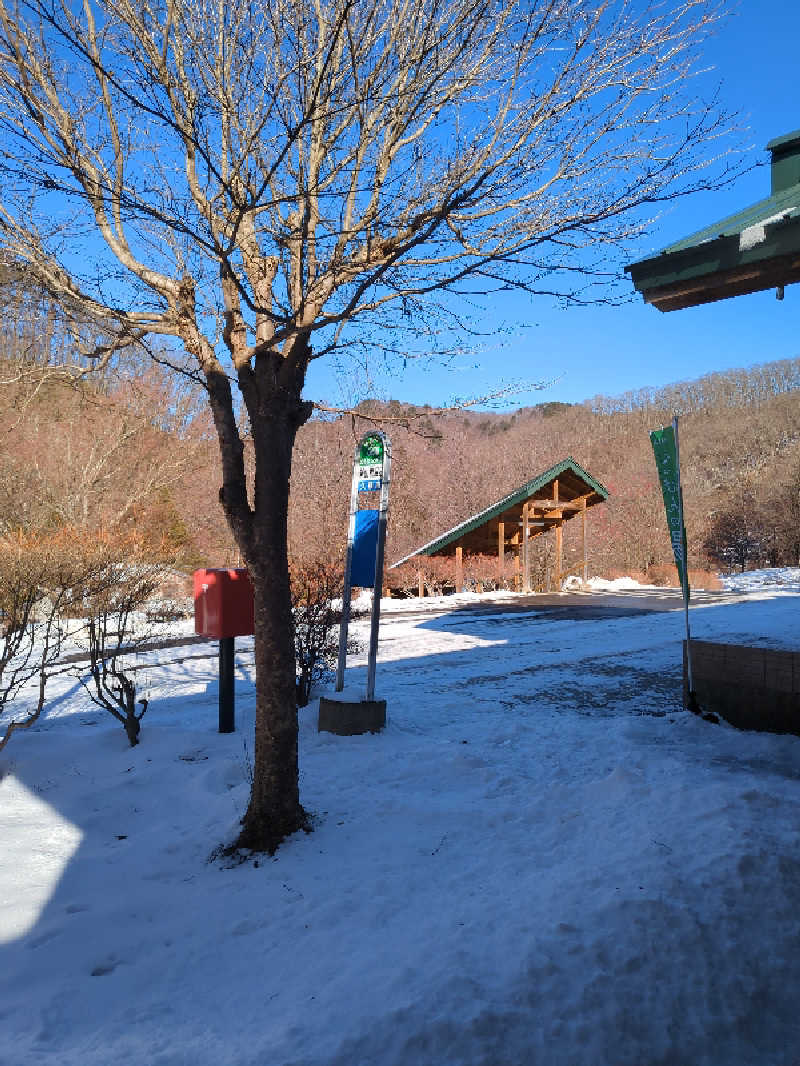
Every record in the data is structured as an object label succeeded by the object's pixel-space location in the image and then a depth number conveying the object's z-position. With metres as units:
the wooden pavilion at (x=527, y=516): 23.45
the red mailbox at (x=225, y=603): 5.84
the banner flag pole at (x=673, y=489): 6.69
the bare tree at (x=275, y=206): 4.02
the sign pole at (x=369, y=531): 6.20
